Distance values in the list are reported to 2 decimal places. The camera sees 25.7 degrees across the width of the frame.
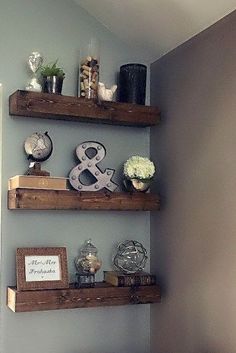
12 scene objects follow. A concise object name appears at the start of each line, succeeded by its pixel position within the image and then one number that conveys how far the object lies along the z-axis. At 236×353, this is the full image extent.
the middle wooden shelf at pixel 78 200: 2.45
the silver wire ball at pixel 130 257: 2.70
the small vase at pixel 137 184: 2.70
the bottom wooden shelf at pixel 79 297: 2.42
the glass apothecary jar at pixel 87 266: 2.60
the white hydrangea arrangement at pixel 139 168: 2.68
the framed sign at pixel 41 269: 2.48
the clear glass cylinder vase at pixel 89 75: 2.66
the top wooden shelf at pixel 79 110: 2.49
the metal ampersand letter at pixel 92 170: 2.63
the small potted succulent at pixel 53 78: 2.58
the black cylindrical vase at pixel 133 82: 2.75
